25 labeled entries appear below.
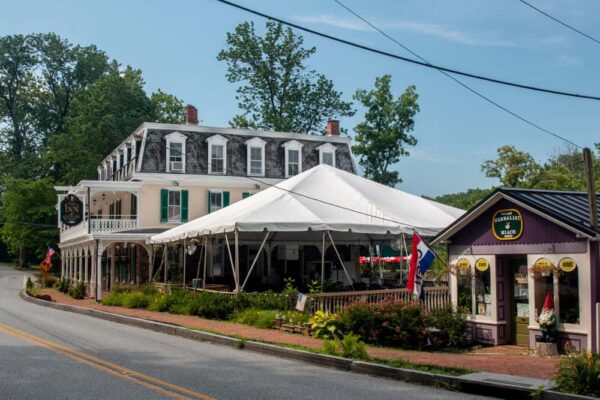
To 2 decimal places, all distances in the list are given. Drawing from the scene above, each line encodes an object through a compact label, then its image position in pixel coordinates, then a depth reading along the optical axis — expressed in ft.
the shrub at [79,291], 112.06
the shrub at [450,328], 50.90
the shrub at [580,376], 31.04
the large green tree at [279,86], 182.80
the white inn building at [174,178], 117.39
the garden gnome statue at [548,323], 44.83
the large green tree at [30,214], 195.72
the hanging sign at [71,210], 120.98
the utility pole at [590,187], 41.98
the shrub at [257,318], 60.68
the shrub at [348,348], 42.14
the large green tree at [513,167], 143.23
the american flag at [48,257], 131.75
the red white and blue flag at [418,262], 54.49
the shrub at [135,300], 85.14
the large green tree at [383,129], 170.91
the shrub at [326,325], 53.01
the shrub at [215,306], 68.69
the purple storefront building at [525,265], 44.11
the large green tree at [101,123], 176.76
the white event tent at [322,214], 71.82
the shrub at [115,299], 91.15
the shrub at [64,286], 127.68
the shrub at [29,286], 123.52
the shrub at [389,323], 49.47
